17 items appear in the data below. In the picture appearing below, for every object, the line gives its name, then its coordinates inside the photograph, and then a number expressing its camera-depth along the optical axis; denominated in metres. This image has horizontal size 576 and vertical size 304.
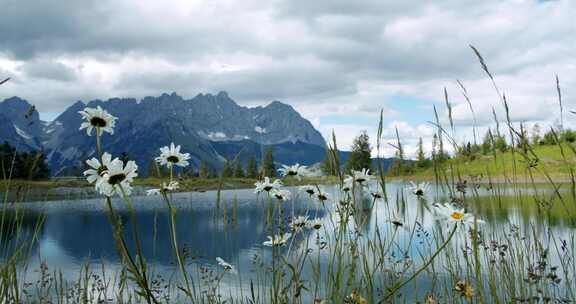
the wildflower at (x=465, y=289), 1.62
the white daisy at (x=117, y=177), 1.52
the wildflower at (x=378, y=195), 2.89
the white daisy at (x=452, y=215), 1.62
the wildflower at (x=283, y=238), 2.78
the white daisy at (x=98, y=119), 1.83
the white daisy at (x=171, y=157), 2.28
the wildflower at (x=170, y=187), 1.77
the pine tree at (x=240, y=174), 84.41
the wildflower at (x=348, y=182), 2.63
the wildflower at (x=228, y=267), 2.61
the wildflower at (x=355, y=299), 1.65
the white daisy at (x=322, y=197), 2.73
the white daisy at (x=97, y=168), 1.61
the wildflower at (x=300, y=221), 2.96
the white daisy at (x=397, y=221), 2.70
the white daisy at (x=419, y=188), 2.88
